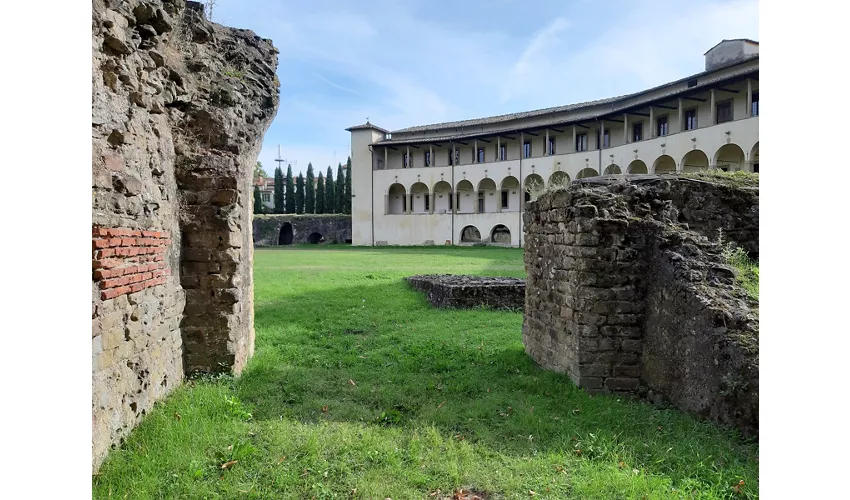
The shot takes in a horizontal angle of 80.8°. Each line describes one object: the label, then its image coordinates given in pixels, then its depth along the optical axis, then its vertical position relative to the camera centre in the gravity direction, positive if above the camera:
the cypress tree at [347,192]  57.44 +6.22
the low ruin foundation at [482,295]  11.07 -1.10
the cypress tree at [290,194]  60.78 +6.29
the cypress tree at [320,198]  58.88 +5.61
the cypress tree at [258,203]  59.00 +5.43
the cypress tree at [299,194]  60.06 +6.14
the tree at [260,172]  66.86 +10.38
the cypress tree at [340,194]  57.64 +5.98
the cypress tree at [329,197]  58.50 +5.69
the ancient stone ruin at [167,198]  3.89 +0.48
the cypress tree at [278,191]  60.28 +6.64
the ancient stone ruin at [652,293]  4.34 -0.51
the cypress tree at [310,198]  59.34 +5.66
